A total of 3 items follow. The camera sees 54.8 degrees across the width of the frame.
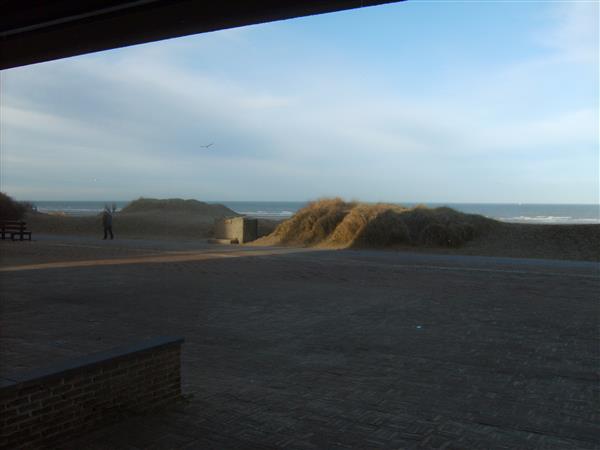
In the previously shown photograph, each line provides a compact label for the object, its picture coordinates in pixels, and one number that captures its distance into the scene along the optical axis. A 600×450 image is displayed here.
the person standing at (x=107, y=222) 26.86
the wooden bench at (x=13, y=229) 25.14
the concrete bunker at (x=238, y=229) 25.61
